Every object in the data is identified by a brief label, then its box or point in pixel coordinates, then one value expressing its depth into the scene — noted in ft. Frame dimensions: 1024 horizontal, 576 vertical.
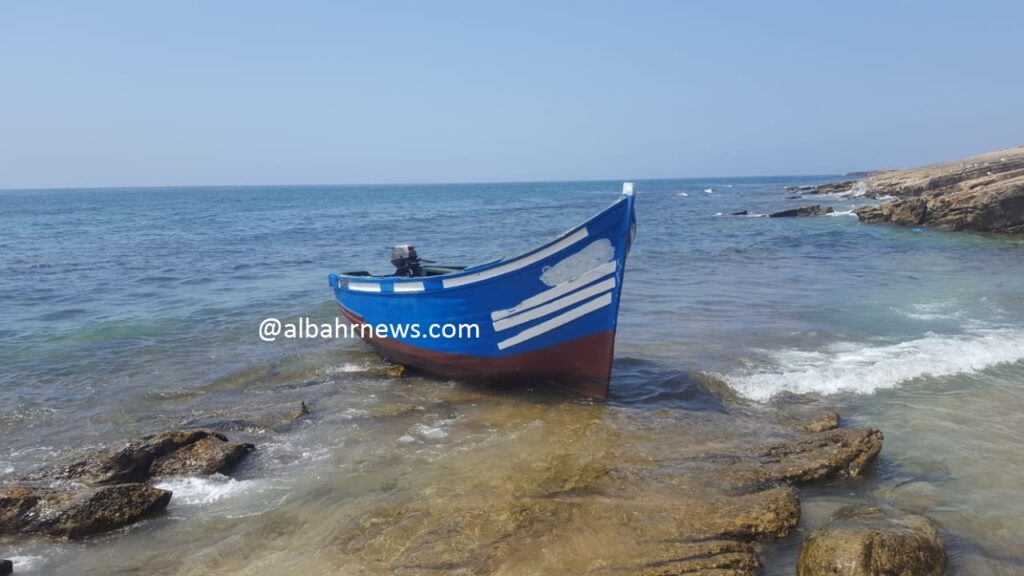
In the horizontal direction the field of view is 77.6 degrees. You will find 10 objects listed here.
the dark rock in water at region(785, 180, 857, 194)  215.33
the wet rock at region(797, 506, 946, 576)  13.16
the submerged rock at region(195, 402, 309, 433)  24.54
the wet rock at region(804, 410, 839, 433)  22.57
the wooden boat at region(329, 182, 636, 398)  24.76
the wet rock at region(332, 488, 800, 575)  14.70
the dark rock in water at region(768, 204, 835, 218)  125.70
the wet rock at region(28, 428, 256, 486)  19.89
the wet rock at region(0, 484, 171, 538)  16.89
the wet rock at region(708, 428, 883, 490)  18.65
